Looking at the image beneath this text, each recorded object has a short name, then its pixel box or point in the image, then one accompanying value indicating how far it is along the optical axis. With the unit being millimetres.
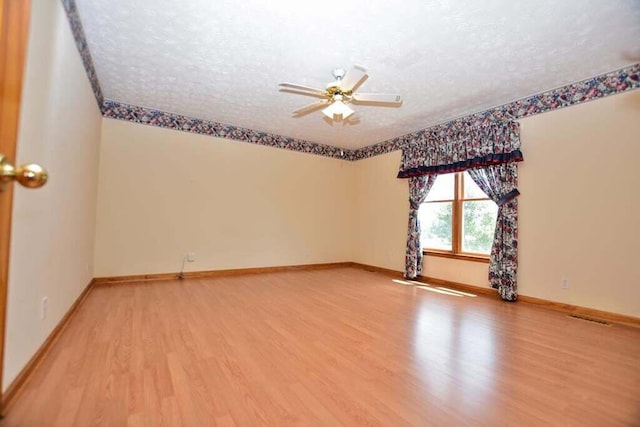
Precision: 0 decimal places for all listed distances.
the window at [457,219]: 4309
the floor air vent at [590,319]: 3002
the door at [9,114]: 608
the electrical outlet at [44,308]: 1982
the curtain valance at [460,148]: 3920
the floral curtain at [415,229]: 4988
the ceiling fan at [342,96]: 2613
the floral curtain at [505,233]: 3824
